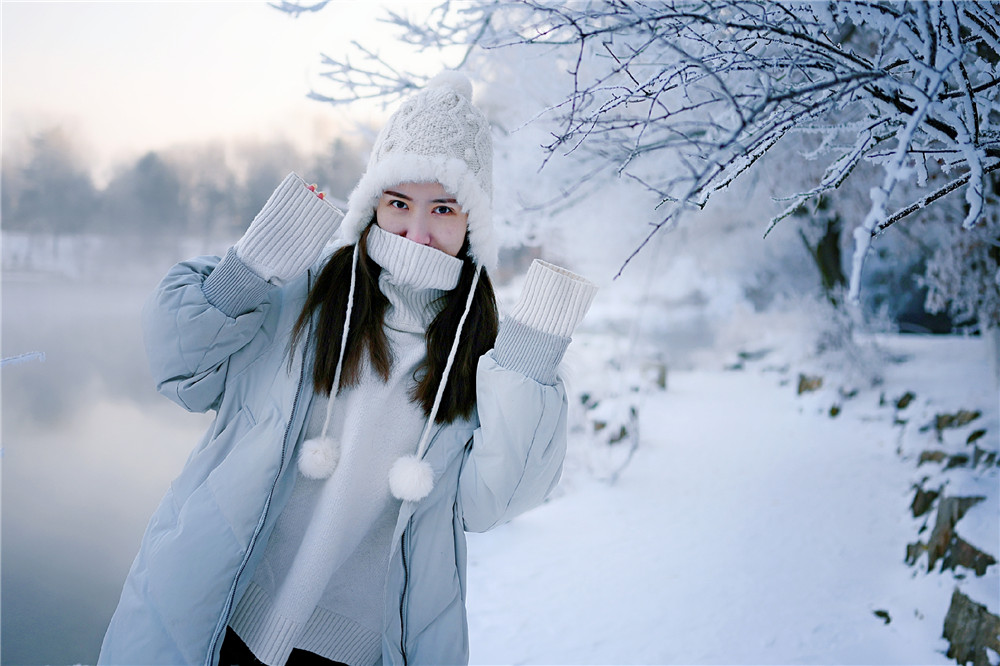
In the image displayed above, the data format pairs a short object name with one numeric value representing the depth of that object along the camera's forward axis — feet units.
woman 3.42
